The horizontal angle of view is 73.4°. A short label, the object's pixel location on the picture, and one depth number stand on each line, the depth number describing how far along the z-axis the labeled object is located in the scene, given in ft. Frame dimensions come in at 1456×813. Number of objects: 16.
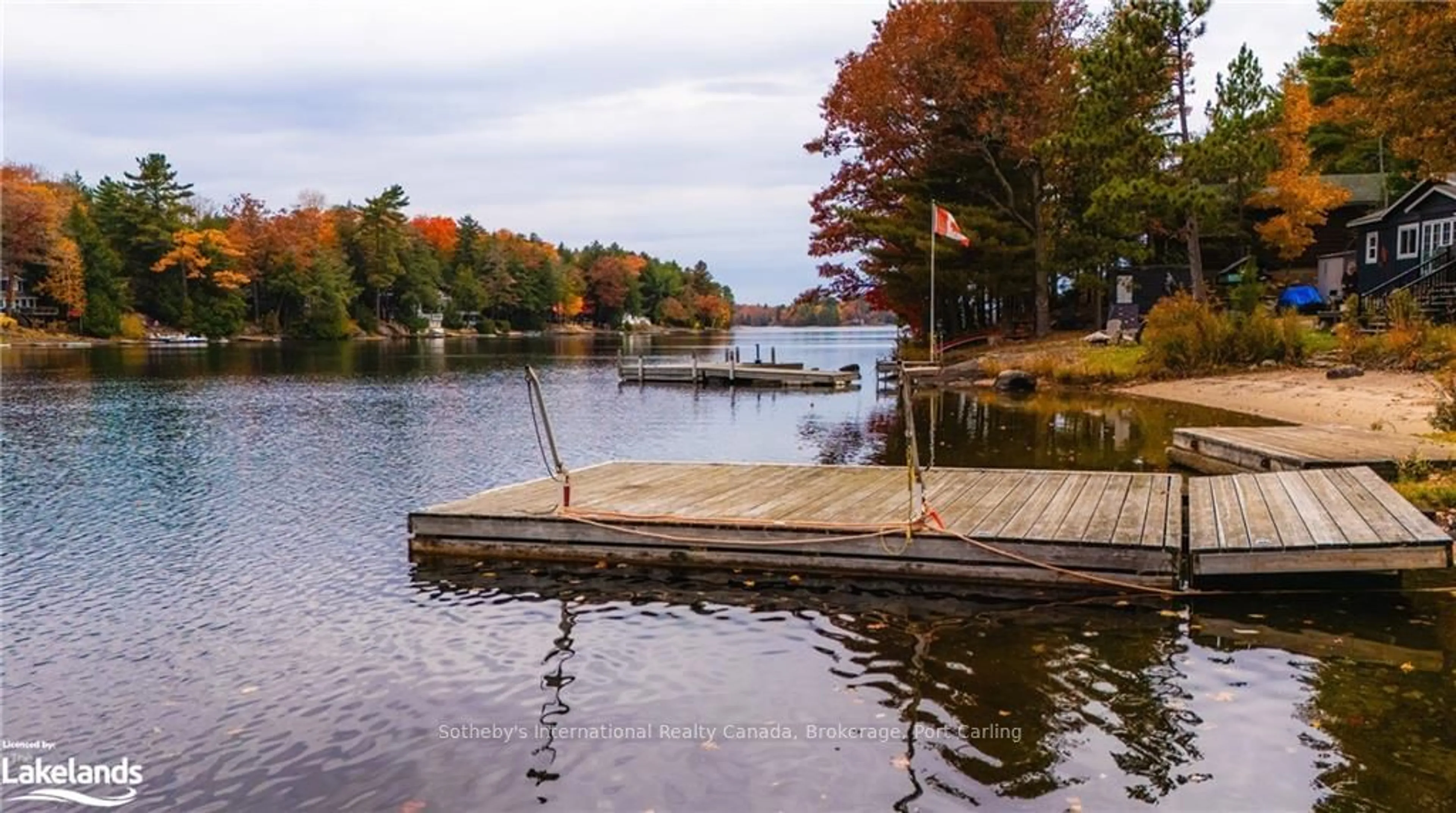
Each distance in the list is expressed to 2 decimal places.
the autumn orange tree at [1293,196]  139.85
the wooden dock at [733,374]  138.31
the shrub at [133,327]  291.99
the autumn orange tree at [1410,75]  74.08
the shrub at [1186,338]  101.09
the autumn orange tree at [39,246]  261.44
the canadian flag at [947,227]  112.78
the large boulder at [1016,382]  108.88
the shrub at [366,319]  386.73
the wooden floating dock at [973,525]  29.45
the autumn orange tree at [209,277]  309.22
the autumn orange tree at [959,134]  133.80
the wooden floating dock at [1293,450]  42.14
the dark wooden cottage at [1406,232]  113.29
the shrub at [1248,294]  111.04
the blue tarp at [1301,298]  130.41
